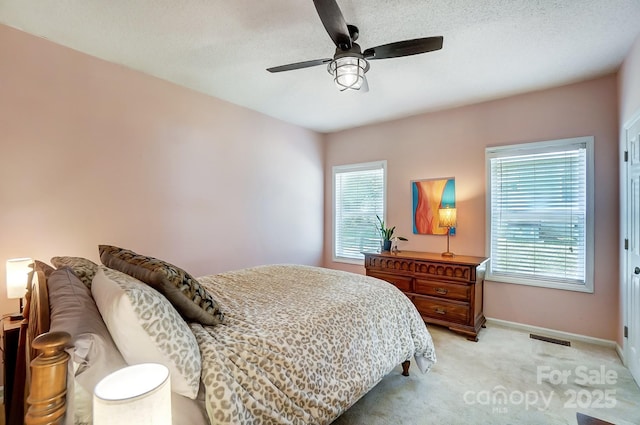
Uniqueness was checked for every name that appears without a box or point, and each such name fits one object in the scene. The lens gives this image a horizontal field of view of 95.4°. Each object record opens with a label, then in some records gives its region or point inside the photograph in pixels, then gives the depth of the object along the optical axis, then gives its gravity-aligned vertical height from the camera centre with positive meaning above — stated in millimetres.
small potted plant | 3980 -302
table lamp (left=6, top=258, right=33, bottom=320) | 1944 -450
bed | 925 -574
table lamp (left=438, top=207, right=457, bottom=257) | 3488 -35
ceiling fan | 1684 +1072
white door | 2273 -304
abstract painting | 3793 +186
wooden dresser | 3090 -790
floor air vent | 2941 -1282
